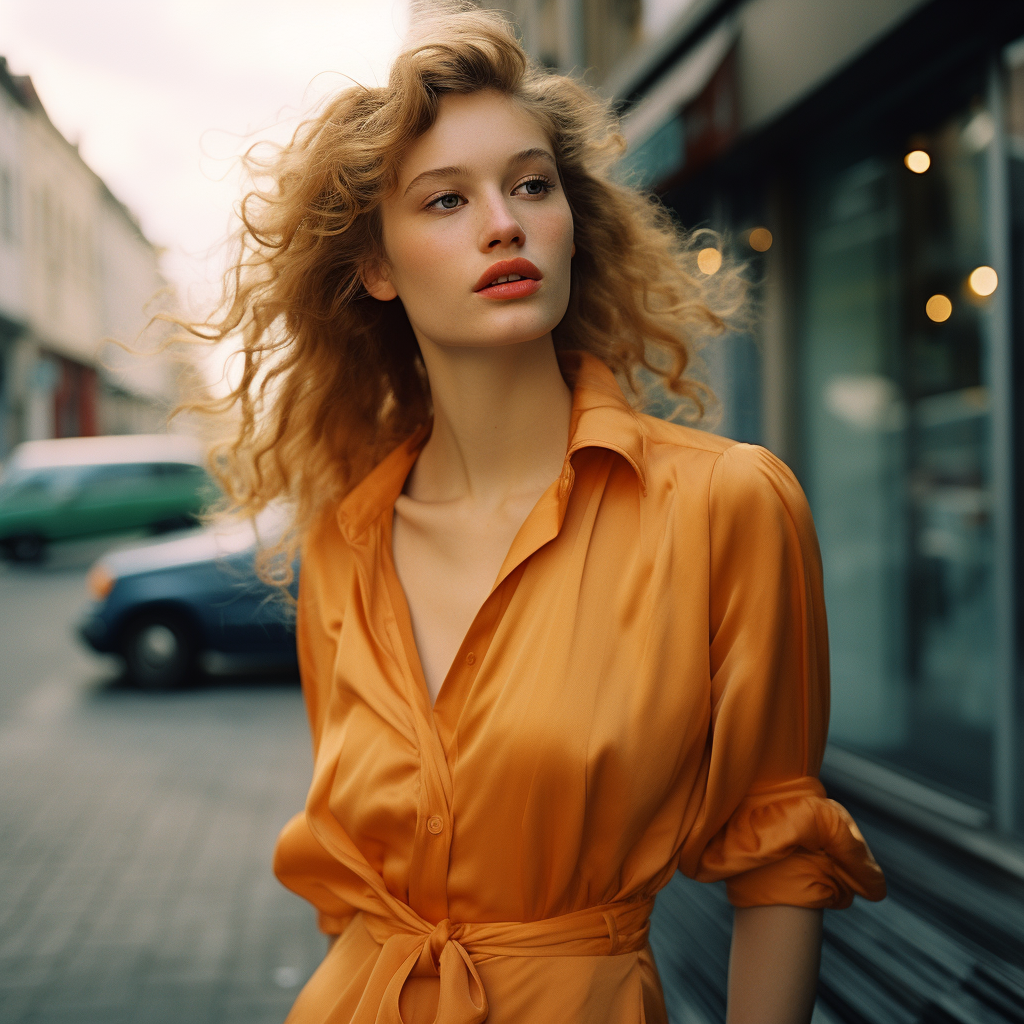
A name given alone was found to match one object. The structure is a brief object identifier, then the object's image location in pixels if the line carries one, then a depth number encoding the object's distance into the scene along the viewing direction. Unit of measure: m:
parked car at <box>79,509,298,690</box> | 7.84
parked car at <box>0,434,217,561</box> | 15.67
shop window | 4.58
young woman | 1.41
